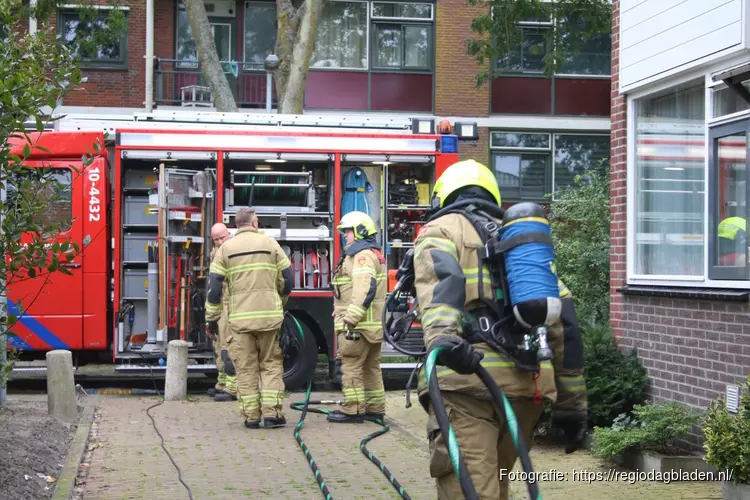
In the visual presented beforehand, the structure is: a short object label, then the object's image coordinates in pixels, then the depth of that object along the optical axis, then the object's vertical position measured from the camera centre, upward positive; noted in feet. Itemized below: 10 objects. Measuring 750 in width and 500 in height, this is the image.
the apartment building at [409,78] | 79.05 +11.35
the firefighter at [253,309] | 31.83 -2.43
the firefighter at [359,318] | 31.89 -2.74
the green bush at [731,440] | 20.10 -4.02
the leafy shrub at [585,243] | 38.27 -0.49
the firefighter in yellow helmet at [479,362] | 14.84 -1.92
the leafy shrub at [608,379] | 27.94 -3.97
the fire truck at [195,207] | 39.63 +0.80
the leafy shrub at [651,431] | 24.71 -4.73
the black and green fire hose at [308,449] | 22.67 -5.72
